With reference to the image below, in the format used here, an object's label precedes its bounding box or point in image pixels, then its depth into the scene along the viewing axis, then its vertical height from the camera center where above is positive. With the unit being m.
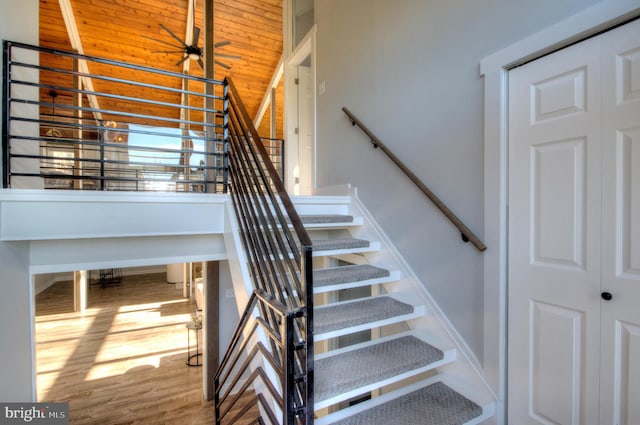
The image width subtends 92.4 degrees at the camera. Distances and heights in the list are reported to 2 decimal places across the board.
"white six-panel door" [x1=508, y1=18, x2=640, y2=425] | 1.30 -0.11
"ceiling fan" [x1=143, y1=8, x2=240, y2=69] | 5.07 +2.79
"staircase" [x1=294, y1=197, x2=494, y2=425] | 1.66 -0.90
